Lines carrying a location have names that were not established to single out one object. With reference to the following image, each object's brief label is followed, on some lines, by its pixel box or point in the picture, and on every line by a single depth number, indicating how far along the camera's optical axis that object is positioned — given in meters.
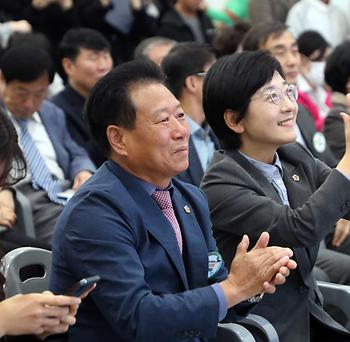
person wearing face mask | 9.64
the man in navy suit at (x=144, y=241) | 3.62
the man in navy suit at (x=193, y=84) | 7.07
